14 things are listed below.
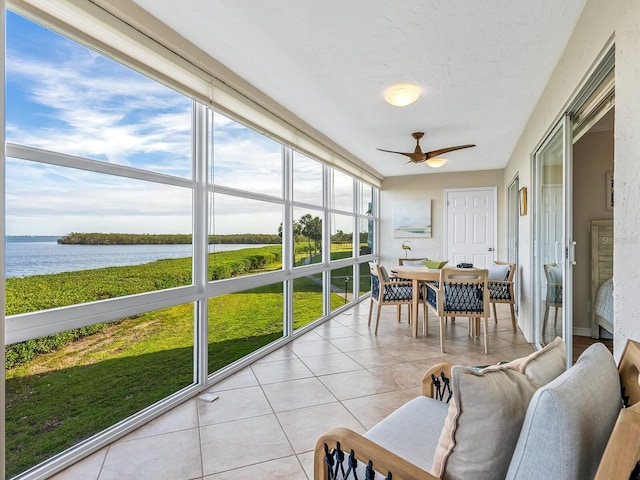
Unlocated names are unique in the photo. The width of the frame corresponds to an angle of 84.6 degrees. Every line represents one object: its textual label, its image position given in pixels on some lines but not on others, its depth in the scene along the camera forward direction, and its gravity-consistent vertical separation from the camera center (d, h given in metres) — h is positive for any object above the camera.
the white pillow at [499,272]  4.08 -0.39
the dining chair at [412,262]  5.05 -0.34
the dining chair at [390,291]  4.11 -0.61
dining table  3.80 -0.42
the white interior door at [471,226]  6.48 +0.25
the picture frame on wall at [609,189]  3.66 +0.52
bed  3.59 -0.24
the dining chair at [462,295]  3.48 -0.57
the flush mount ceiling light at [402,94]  2.85 +1.19
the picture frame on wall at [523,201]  3.91 +0.44
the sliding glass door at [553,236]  2.33 +0.03
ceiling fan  4.01 +0.97
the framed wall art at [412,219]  6.85 +0.40
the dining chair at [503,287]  3.97 -0.55
